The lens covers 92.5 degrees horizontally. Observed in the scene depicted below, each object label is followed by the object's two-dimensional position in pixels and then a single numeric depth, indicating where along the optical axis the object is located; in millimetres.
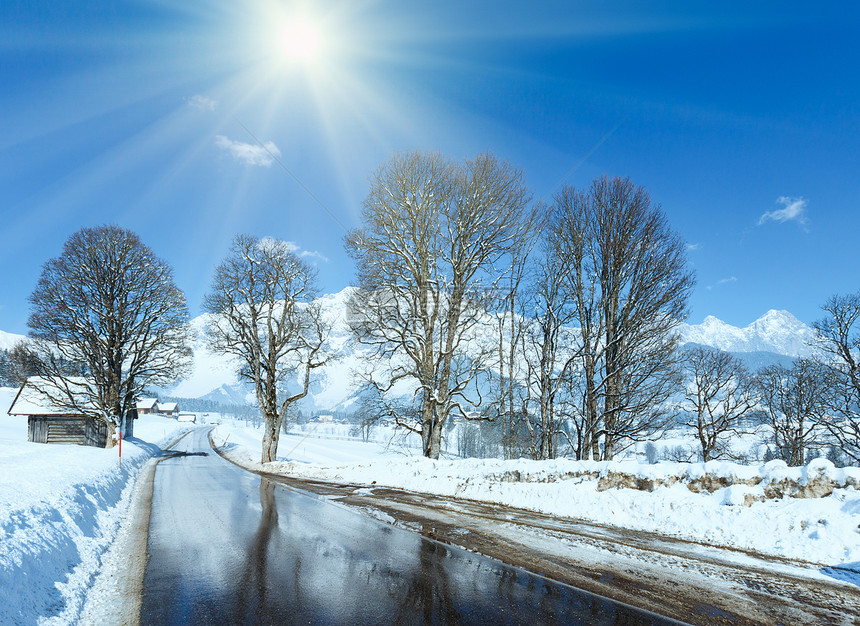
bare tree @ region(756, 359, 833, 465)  28661
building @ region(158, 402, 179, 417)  151500
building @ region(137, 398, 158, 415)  119356
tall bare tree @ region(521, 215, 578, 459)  17109
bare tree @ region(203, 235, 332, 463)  23938
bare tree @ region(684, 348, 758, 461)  29109
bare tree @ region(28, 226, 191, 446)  24344
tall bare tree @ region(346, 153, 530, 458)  17281
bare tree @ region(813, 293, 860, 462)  23203
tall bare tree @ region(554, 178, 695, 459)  15070
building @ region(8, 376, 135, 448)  31516
